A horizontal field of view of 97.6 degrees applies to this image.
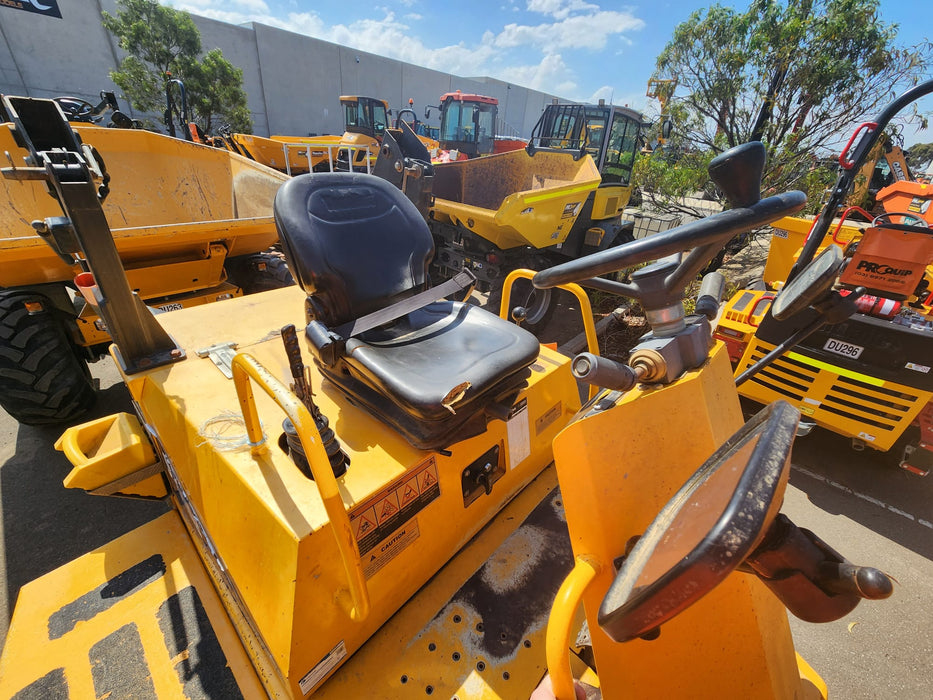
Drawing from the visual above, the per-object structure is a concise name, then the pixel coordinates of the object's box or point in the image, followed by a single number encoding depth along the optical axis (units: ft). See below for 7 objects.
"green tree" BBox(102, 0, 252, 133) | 53.31
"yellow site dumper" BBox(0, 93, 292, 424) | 8.93
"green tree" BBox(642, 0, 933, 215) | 18.15
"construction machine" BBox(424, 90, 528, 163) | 42.80
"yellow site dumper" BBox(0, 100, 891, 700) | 2.66
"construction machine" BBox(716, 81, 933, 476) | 8.64
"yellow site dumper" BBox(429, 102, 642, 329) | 15.12
